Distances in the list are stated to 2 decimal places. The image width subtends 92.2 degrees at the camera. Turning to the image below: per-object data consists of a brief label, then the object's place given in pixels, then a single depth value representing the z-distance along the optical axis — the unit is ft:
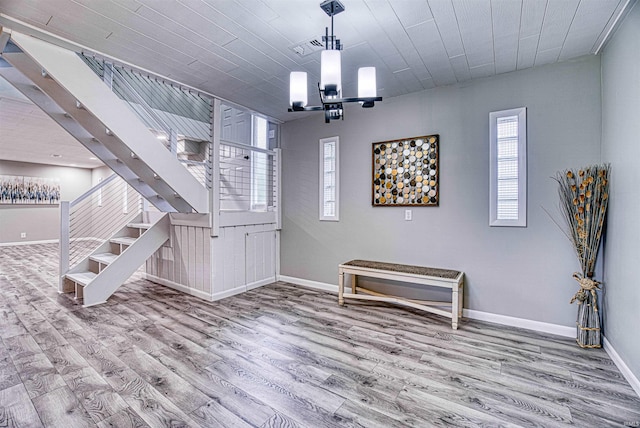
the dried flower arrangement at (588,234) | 8.32
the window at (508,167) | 9.81
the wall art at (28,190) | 27.96
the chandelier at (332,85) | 6.47
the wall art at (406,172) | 11.43
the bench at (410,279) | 9.86
